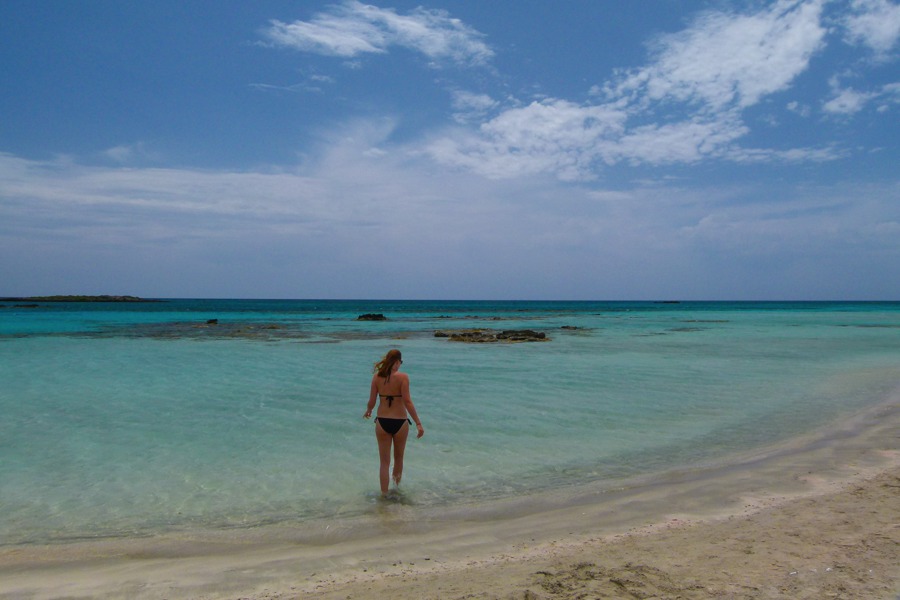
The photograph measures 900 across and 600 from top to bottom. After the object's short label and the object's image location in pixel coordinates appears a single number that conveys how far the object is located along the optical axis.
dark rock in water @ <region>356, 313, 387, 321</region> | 57.25
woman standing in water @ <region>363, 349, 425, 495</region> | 7.14
